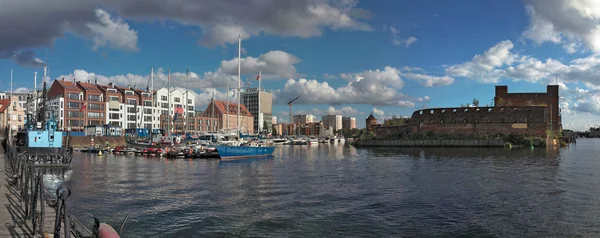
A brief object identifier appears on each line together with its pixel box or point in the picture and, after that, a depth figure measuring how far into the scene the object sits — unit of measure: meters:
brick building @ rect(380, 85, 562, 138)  71.31
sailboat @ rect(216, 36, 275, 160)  43.56
